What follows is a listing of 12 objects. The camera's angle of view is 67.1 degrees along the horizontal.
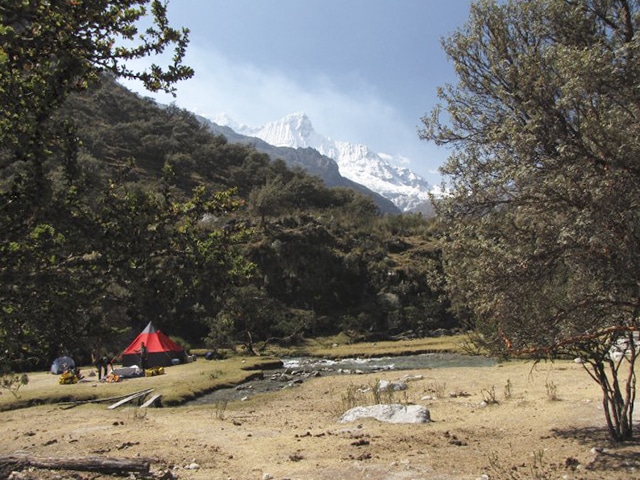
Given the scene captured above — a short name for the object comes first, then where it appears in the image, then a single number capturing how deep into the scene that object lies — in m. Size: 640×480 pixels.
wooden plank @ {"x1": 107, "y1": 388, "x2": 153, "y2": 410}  19.95
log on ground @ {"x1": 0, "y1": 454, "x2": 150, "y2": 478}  9.23
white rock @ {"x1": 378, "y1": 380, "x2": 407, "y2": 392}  21.95
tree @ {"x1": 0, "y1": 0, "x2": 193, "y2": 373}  6.80
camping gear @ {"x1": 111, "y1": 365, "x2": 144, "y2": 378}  30.24
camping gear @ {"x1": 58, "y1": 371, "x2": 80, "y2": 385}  27.13
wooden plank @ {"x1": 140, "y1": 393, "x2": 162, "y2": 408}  20.24
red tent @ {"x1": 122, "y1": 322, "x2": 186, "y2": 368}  35.94
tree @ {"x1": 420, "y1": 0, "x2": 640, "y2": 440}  7.23
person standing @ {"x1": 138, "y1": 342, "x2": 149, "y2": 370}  34.63
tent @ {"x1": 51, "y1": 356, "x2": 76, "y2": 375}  33.52
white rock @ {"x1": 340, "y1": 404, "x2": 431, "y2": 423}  14.05
